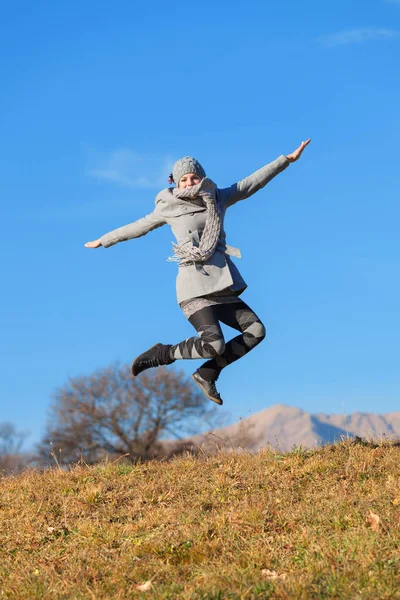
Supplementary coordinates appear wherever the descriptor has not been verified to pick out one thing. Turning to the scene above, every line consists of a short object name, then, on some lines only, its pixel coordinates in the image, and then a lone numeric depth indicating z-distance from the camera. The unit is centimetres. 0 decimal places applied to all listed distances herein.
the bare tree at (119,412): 3678
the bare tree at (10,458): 3412
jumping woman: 912
